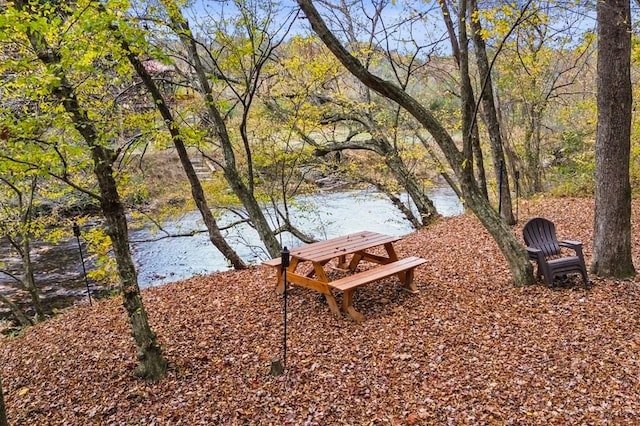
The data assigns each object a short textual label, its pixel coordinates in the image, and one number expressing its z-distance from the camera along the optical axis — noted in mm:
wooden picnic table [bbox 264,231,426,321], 4227
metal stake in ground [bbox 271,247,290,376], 3393
